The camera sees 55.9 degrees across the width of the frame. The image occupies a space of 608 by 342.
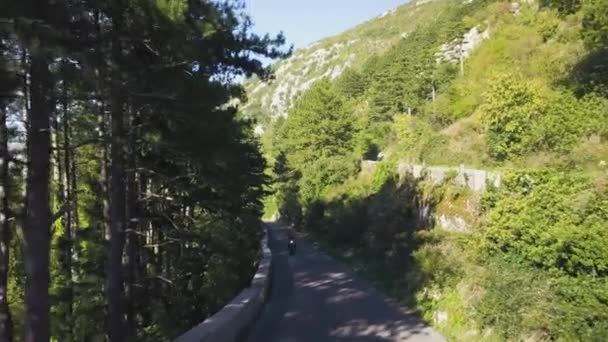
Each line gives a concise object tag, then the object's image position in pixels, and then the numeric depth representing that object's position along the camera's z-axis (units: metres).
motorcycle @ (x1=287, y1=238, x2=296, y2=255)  34.00
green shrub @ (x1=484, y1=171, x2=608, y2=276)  10.63
